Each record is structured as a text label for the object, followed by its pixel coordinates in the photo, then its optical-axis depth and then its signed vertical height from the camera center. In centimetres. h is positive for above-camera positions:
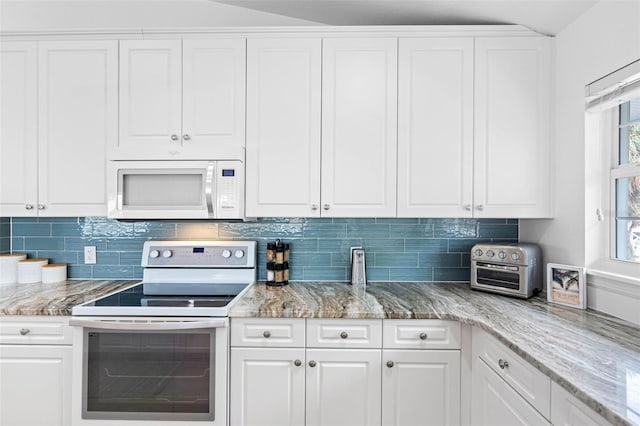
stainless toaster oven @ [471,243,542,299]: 191 -29
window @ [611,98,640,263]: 163 +14
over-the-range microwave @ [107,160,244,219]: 200 +14
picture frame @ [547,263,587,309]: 174 -34
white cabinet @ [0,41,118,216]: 208 +51
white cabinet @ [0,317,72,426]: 176 -77
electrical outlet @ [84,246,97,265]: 238 -28
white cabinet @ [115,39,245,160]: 205 +68
